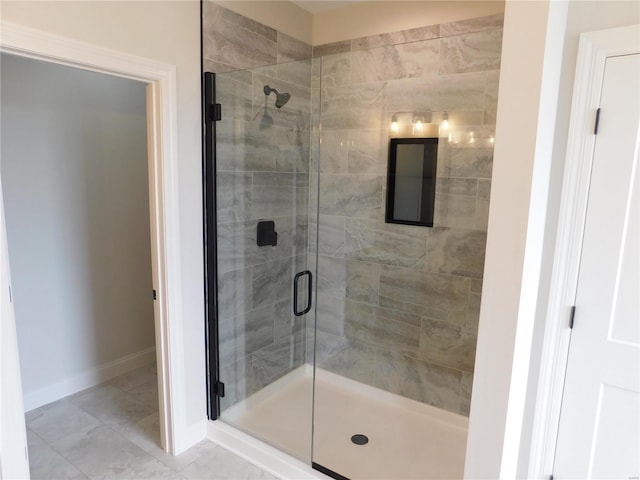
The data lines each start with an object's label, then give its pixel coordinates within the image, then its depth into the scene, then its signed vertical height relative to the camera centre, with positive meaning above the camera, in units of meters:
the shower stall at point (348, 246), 2.44 -0.45
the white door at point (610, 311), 1.61 -0.51
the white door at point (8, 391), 1.60 -0.88
